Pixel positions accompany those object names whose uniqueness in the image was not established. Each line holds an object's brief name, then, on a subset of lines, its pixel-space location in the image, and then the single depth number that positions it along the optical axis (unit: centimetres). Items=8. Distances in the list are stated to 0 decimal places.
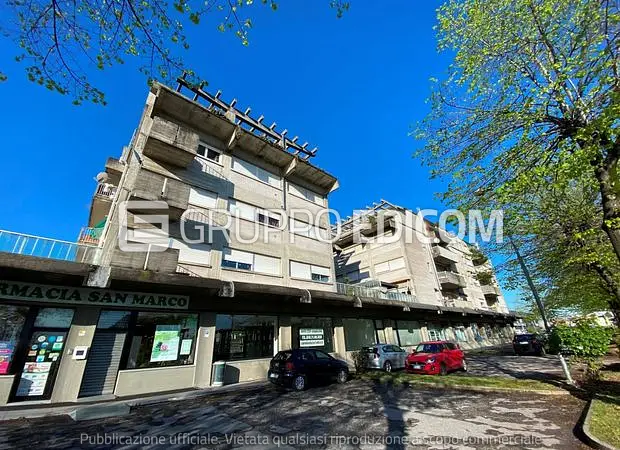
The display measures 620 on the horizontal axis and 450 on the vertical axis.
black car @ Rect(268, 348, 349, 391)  1059
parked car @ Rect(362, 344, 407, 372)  1527
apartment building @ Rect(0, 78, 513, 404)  926
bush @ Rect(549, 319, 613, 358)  814
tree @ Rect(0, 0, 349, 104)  368
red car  1312
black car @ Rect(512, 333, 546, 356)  2091
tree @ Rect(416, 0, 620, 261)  582
